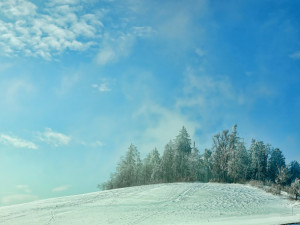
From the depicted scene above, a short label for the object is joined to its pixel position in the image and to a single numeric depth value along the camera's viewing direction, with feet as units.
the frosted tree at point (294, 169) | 235.32
